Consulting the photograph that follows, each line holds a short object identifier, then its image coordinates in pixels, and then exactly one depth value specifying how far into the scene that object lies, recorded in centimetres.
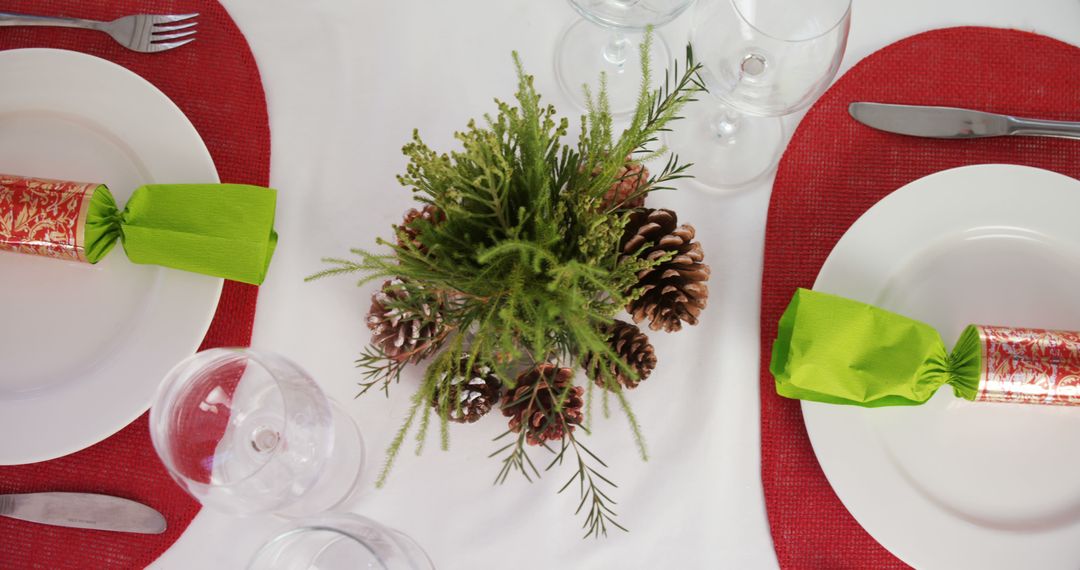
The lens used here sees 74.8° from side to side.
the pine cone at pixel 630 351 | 62
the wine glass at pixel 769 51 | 60
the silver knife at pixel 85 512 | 68
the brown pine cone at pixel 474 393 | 63
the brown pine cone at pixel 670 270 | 60
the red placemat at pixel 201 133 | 69
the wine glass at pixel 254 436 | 58
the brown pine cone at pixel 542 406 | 61
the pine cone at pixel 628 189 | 58
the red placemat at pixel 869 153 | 69
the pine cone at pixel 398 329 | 62
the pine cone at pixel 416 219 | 53
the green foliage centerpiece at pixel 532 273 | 50
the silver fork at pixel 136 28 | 73
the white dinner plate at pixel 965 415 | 65
